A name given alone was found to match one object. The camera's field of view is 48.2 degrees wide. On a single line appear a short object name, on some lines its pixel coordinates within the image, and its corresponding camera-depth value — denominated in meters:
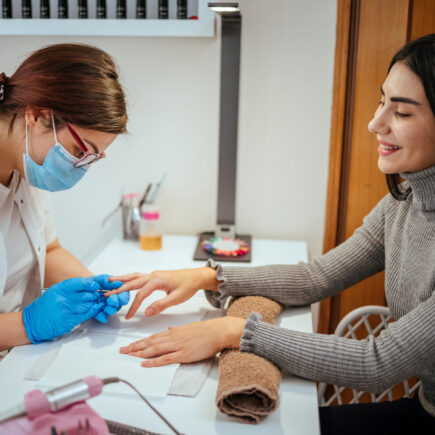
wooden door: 1.64
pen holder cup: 1.86
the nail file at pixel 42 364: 0.94
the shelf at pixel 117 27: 1.70
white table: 0.82
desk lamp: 1.70
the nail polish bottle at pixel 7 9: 1.81
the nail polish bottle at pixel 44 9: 1.79
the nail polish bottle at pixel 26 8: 1.80
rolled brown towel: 0.84
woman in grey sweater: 0.95
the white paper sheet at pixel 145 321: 1.14
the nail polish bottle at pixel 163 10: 1.74
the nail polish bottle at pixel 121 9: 1.76
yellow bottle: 1.78
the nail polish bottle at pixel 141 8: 1.75
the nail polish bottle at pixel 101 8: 1.77
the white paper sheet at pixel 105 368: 0.92
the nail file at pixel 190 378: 0.91
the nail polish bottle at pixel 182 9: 1.74
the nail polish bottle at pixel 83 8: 1.77
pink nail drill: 0.63
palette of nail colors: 1.73
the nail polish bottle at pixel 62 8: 1.79
